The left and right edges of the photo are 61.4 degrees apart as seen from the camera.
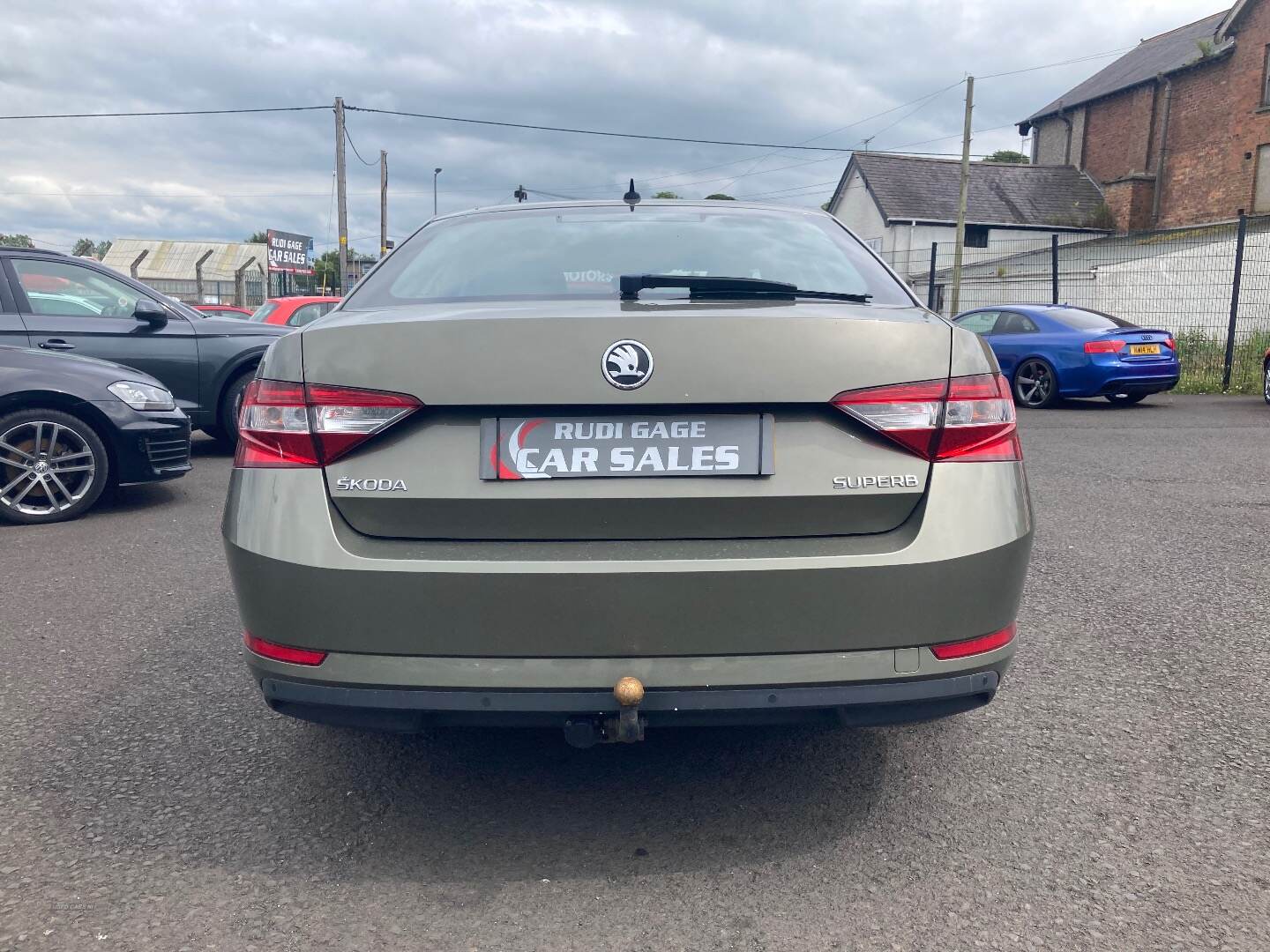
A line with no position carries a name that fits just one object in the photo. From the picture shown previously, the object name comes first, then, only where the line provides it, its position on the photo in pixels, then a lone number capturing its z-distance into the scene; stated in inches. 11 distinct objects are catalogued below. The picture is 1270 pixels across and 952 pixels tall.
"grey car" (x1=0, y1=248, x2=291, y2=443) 301.9
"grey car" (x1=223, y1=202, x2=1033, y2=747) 84.5
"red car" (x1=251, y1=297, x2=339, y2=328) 518.6
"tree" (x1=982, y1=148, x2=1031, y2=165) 2630.2
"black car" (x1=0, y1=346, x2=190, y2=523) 246.5
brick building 1360.7
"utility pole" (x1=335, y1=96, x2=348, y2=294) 1235.9
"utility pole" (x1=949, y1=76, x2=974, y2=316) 978.0
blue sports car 509.0
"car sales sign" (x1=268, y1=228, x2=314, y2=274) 1849.2
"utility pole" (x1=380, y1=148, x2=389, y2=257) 1685.9
